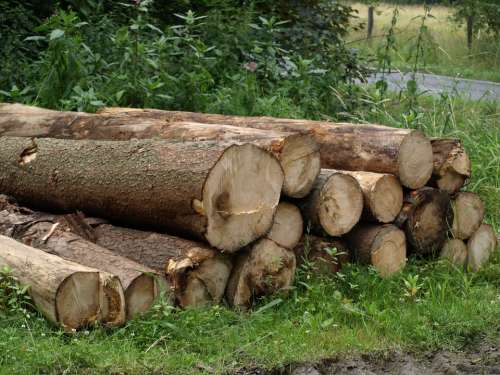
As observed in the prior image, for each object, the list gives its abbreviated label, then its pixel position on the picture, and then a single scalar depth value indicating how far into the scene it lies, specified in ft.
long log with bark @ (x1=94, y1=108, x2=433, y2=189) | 42.06
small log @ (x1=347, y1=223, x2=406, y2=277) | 40.63
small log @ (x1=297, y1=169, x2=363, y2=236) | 39.50
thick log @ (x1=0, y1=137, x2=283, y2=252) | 35.63
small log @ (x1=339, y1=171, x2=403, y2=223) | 40.47
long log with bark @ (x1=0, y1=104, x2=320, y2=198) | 38.93
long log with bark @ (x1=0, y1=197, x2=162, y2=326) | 33.14
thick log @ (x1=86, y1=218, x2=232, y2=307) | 35.60
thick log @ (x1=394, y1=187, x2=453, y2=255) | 41.98
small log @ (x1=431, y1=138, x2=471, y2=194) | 43.37
